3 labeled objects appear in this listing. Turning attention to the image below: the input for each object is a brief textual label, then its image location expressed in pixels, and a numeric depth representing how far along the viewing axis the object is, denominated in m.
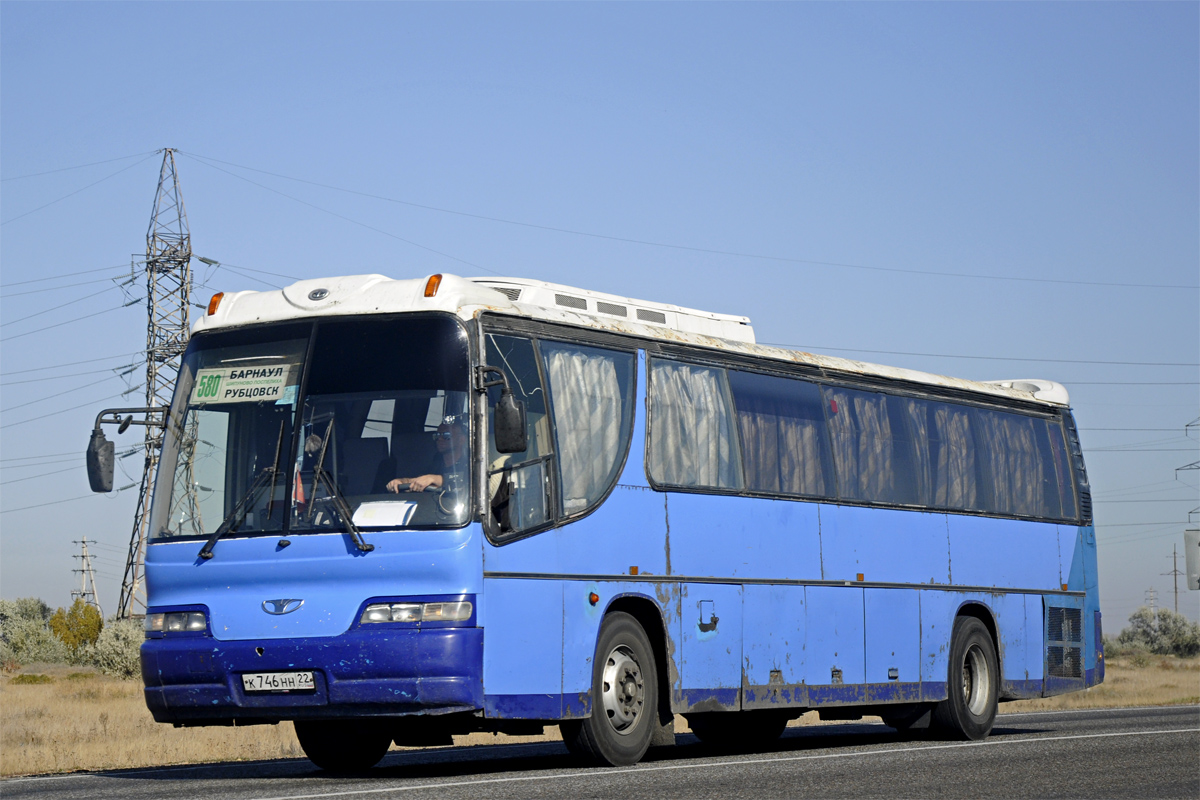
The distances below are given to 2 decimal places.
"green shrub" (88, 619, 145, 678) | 45.62
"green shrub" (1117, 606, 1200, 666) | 73.31
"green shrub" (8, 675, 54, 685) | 43.42
